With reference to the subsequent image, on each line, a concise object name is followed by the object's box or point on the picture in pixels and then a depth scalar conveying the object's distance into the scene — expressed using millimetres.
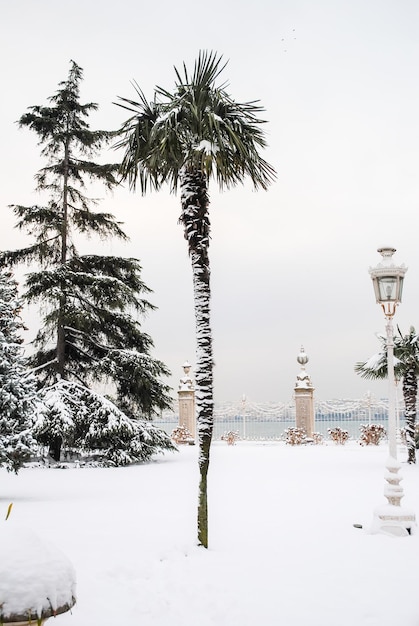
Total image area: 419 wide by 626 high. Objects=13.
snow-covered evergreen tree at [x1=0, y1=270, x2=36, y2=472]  11031
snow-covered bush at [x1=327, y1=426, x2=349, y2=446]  27094
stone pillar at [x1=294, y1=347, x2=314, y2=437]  27156
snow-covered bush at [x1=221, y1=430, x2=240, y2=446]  28297
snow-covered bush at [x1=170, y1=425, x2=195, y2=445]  28719
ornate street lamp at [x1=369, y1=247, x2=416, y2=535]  8445
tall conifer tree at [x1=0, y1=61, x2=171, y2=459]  19625
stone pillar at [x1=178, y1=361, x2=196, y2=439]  28969
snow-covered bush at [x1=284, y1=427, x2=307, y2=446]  26531
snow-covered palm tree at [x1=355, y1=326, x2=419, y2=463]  16906
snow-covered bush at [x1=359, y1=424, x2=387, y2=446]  26125
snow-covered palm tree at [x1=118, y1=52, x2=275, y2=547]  7520
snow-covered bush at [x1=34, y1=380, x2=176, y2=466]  17781
